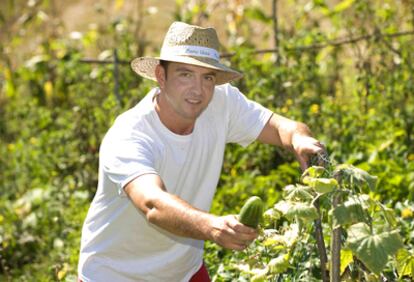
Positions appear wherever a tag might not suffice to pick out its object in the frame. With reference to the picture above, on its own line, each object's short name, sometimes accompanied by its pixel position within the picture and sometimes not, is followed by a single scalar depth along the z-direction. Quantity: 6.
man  6.34
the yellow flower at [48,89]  15.70
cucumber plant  4.68
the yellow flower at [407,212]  8.63
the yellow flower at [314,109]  12.03
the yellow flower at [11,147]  13.62
